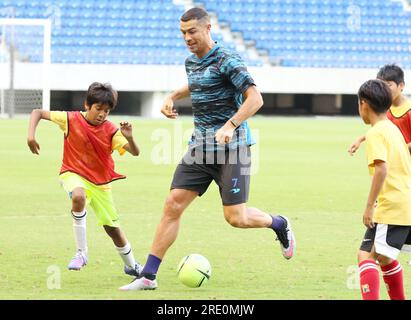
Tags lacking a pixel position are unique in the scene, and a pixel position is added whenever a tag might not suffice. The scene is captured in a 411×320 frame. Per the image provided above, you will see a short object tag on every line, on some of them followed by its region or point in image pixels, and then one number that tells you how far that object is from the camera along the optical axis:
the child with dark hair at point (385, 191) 11.88
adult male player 14.28
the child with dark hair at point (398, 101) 14.66
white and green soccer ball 14.04
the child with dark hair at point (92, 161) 15.14
